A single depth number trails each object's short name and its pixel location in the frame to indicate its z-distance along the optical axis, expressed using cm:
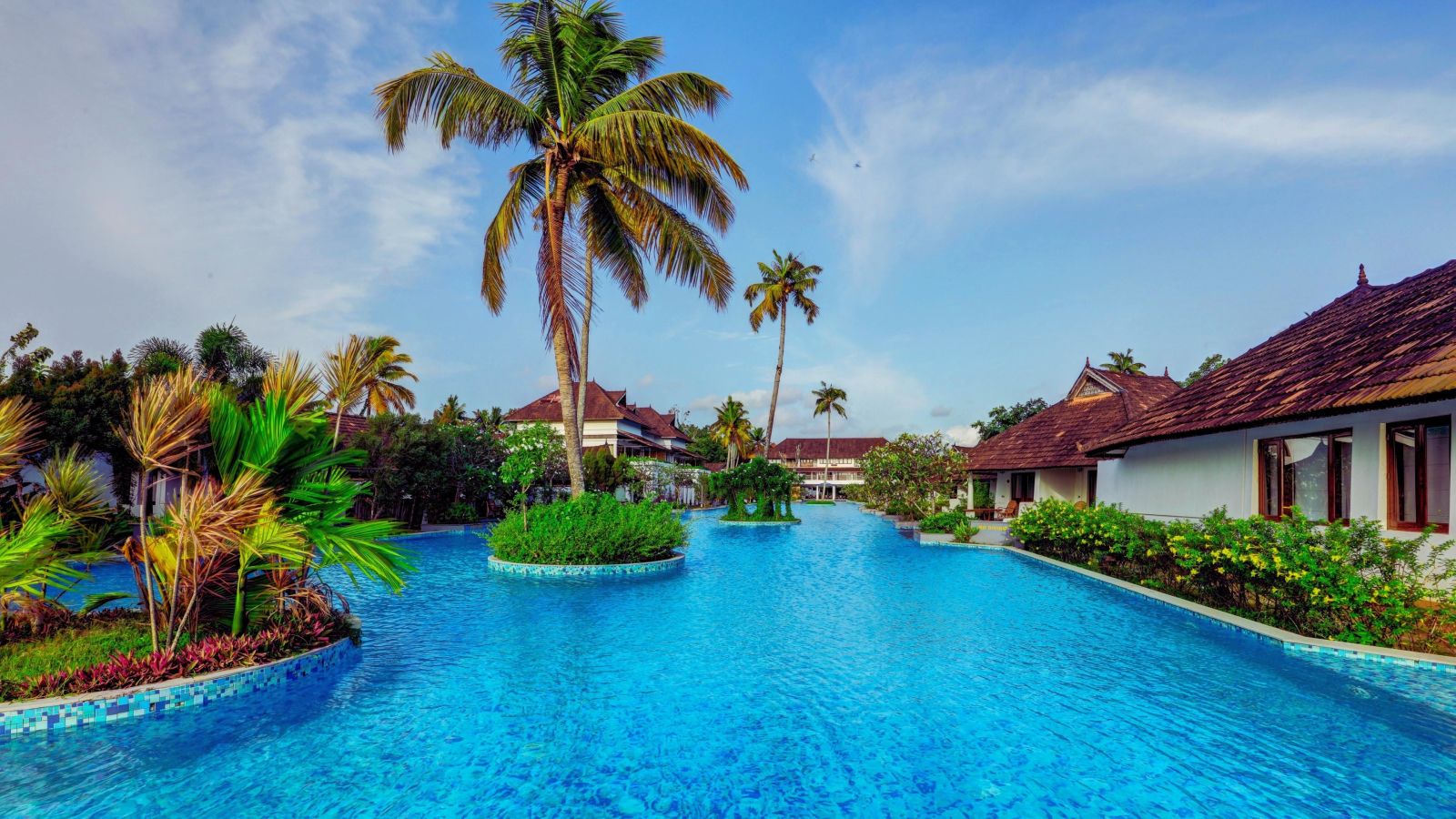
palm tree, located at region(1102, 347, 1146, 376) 5075
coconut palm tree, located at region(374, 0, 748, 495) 1256
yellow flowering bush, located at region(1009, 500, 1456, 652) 722
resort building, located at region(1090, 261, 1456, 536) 802
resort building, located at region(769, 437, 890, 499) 8862
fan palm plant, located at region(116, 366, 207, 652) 572
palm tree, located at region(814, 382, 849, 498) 6638
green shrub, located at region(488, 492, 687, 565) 1372
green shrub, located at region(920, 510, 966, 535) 2120
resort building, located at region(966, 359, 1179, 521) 2341
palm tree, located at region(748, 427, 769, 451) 7450
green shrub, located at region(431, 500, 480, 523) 2581
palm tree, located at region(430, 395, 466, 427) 4878
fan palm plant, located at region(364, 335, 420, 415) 3788
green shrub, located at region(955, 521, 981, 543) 2050
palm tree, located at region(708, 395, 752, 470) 6038
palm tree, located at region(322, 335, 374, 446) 768
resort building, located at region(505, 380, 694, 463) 4659
